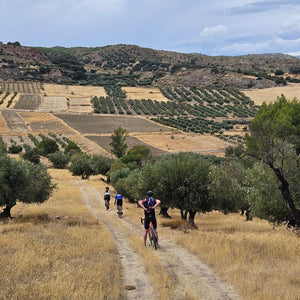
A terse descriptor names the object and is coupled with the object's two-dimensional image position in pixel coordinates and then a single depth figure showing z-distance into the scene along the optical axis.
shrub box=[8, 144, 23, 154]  84.69
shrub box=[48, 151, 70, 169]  80.38
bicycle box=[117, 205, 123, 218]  24.69
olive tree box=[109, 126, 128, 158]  82.12
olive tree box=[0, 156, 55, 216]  22.77
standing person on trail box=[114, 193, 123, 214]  24.45
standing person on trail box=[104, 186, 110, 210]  28.08
